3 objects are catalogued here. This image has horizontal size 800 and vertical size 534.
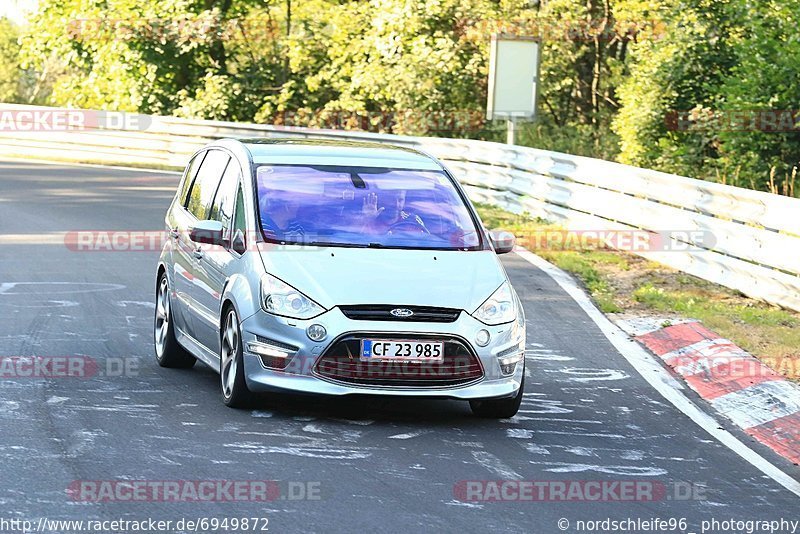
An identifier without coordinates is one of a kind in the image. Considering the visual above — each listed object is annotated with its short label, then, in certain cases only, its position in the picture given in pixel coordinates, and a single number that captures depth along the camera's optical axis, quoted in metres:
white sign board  51.41
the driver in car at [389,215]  18.34
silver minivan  16.56
